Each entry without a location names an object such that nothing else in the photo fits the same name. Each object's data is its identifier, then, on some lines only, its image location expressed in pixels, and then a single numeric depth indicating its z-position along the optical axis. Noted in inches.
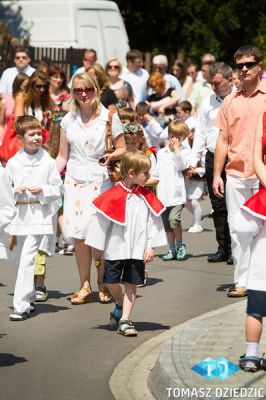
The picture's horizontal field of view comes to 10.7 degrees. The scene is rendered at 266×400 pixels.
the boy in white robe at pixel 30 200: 465.1
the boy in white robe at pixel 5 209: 390.3
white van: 1018.1
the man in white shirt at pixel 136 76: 909.2
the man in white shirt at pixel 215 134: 560.4
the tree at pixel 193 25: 1429.6
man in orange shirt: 472.4
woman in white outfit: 475.8
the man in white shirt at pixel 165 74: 898.1
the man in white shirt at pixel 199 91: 938.2
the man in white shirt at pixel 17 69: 820.0
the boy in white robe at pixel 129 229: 428.5
